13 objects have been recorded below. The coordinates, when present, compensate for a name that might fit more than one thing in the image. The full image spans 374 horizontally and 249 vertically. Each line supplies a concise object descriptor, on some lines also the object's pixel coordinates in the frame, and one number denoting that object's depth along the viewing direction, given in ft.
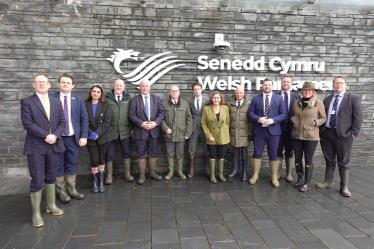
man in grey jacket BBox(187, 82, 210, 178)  15.10
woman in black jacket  12.27
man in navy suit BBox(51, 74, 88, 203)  11.01
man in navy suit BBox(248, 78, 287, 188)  13.46
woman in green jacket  13.93
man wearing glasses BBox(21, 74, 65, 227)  9.22
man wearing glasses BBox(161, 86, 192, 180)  14.51
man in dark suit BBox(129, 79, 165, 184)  13.84
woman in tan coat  12.55
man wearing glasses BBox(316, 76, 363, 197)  12.19
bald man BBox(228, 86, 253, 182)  14.24
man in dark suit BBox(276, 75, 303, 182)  14.30
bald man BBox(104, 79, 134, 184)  13.85
